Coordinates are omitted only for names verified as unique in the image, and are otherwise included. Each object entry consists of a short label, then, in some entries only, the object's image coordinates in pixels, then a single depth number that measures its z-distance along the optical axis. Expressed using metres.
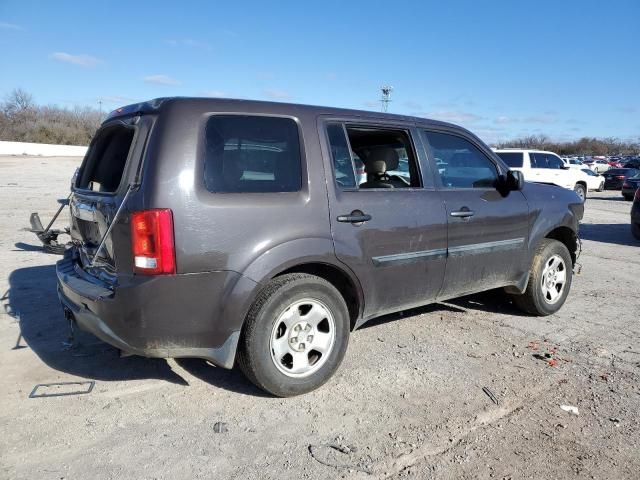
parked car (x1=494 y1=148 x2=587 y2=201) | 18.25
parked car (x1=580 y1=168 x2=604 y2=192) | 23.45
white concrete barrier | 47.87
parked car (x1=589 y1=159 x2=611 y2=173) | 50.86
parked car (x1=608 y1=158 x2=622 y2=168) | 55.28
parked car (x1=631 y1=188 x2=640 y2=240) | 10.54
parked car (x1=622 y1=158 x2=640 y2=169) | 41.06
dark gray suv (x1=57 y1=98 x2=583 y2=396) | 2.95
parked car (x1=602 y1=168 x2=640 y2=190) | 29.98
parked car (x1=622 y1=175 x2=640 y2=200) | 23.12
